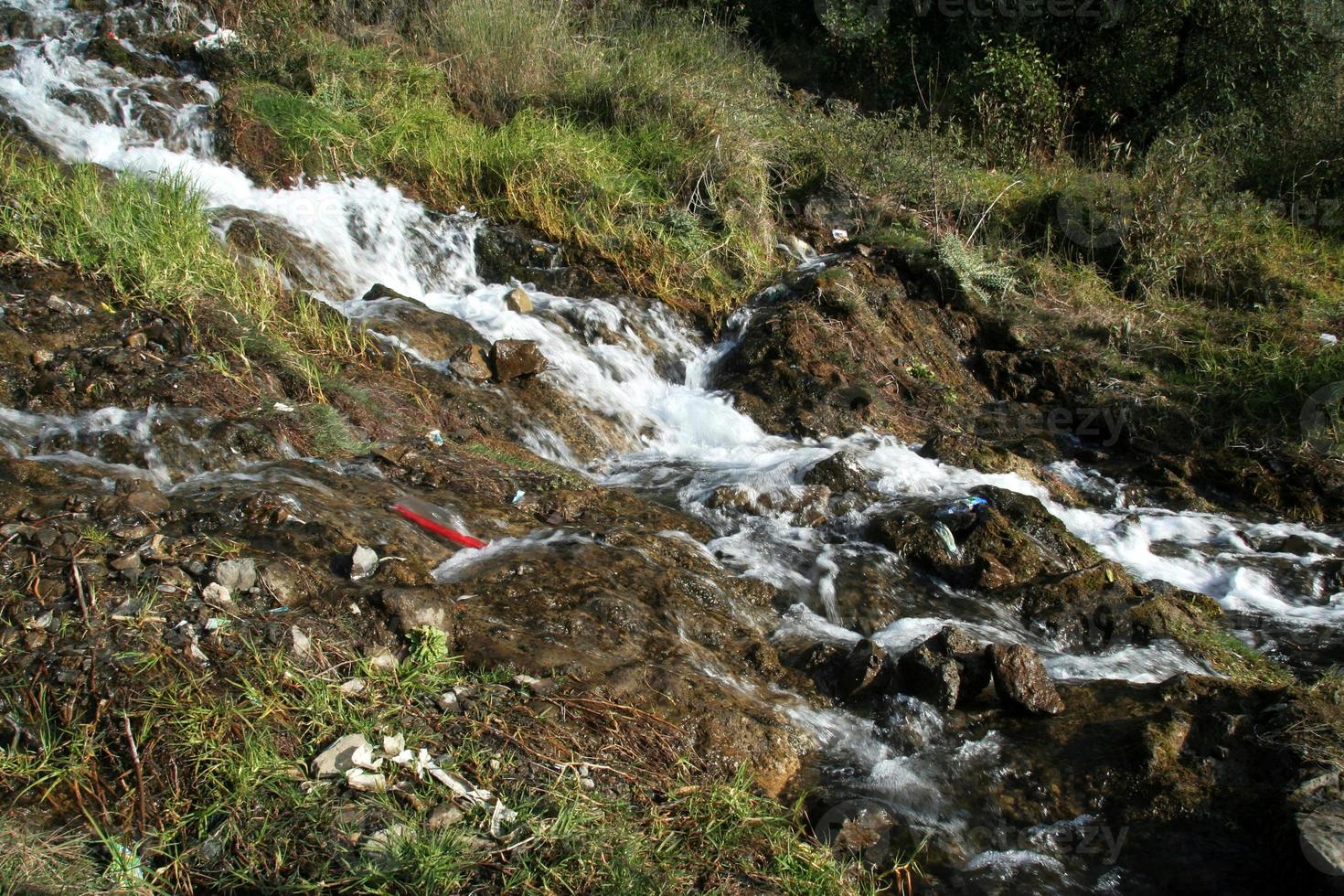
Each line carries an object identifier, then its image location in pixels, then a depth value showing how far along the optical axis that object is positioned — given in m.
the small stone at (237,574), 2.94
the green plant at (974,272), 7.62
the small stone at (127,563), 2.89
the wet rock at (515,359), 5.70
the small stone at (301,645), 2.77
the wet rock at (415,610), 2.99
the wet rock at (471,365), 5.56
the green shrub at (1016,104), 9.80
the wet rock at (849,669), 3.44
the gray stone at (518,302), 6.55
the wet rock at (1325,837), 2.56
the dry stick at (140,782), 2.28
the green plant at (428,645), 2.91
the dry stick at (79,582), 2.69
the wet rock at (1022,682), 3.41
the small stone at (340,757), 2.46
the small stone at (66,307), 4.50
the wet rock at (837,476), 5.17
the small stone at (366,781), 2.43
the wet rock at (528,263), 7.00
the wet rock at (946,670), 3.41
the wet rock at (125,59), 7.41
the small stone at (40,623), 2.63
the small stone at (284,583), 2.98
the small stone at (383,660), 2.83
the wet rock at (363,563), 3.28
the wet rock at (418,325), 5.63
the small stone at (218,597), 2.85
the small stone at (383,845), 2.23
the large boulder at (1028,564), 4.12
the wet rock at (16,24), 7.44
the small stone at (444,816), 2.38
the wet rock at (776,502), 4.90
